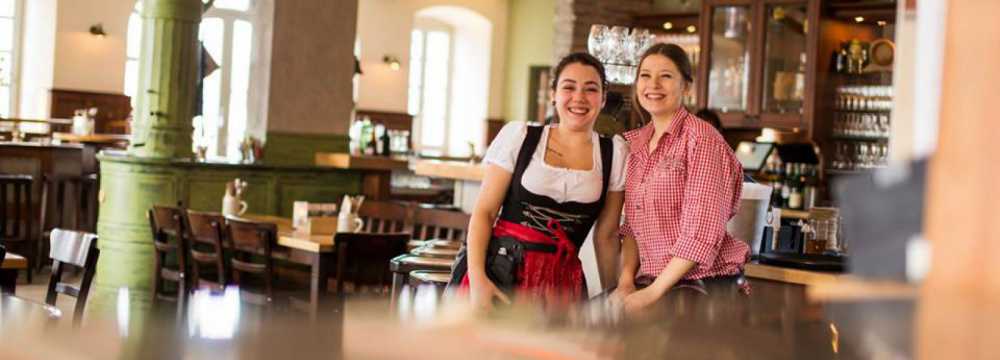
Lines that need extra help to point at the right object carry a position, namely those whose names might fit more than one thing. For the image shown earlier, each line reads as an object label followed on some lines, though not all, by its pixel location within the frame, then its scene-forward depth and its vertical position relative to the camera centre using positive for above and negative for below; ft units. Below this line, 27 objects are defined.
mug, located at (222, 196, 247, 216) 25.44 -0.85
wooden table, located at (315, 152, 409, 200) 29.84 +0.03
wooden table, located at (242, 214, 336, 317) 20.77 -1.39
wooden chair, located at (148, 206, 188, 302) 23.73 -1.57
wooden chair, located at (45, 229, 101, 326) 15.30 -1.21
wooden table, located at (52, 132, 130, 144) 45.16 +0.54
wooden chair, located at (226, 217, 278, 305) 21.17 -1.32
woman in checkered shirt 10.05 -0.08
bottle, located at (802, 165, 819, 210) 31.91 +0.10
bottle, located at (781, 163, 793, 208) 31.99 +0.14
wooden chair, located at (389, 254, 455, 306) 13.51 -0.94
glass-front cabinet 35.86 +3.54
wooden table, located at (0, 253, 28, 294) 15.28 -1.40
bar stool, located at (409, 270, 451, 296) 12.48 -1.01
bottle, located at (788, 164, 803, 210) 31.07 +0.05
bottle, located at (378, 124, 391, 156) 32.30 +0.62
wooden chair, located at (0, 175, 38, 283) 32.40 -1.78
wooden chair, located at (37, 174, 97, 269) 34.30 -1.34
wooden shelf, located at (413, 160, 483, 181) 24.58 +0.07
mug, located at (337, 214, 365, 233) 22.29 -0.92
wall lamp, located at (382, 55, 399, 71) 65.36 +5.35
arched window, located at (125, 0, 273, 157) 59.41 +4.23
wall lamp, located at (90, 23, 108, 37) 57.77 +5.37
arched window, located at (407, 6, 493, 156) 68.80 +4.93
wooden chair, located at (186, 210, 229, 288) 22.30 -1.33
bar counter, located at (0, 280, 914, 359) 1.97 -0.26
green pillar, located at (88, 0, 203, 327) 27.66 +0.12
